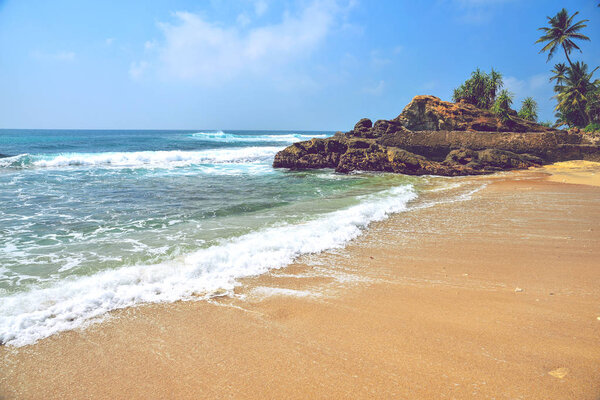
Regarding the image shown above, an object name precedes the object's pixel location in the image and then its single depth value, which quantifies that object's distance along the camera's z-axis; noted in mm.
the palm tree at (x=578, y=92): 29062
